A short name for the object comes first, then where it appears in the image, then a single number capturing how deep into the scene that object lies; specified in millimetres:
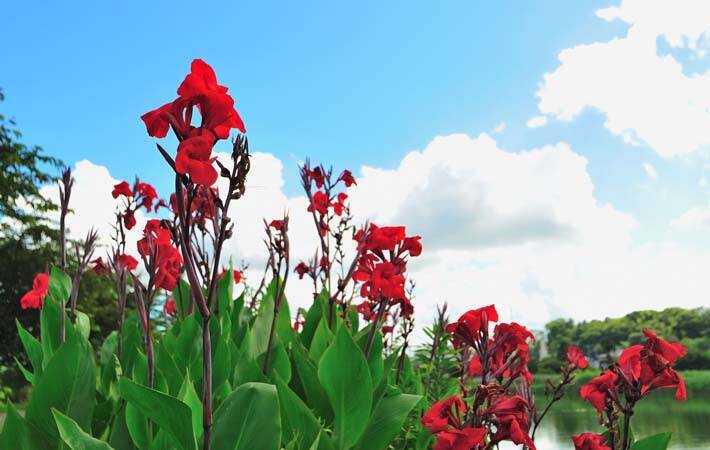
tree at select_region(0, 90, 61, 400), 19141
